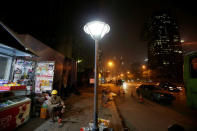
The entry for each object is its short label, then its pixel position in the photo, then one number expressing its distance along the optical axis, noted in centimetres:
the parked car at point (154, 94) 821
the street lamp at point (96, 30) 285
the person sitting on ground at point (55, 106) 432
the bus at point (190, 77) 412
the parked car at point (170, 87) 1468
